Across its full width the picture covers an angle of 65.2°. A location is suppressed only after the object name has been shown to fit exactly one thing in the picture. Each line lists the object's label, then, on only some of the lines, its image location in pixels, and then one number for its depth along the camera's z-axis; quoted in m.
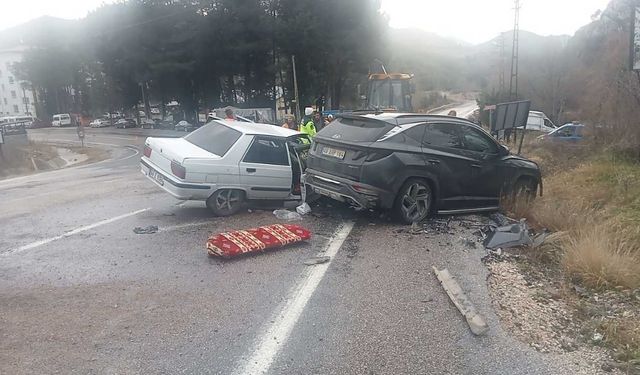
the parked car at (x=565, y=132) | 24.40
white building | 102.62
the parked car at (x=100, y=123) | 73.94
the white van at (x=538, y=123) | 37.72
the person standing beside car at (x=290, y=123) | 15.81
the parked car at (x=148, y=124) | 60.84
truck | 21.80
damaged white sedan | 7.73
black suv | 7.25
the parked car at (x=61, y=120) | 78.44
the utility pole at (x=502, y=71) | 55.63
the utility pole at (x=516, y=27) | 38.83
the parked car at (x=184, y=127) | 48.25
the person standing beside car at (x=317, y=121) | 15.12
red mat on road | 5.91
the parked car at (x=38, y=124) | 79.36
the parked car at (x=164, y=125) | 57.89
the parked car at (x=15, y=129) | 31.89
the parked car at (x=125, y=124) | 68.01
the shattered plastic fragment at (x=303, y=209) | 8.36
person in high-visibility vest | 12.54
